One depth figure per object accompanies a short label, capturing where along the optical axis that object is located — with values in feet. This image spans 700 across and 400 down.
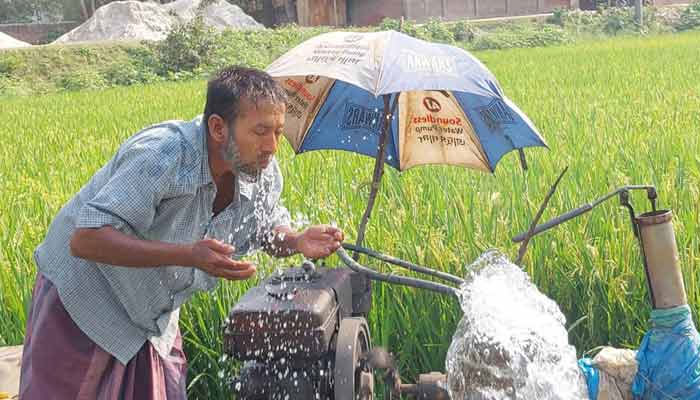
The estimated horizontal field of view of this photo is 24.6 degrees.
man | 10.18
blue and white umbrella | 11.34
